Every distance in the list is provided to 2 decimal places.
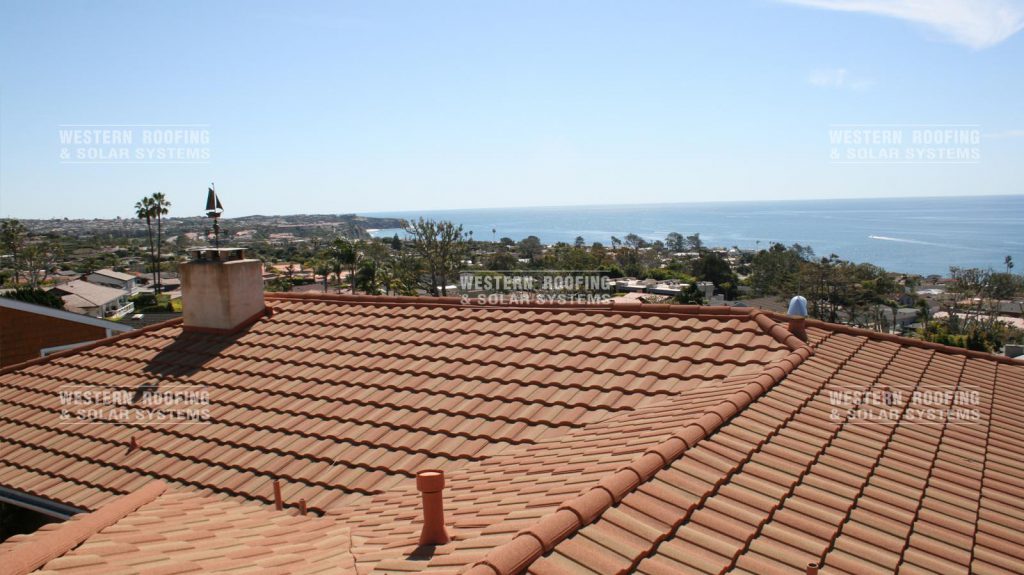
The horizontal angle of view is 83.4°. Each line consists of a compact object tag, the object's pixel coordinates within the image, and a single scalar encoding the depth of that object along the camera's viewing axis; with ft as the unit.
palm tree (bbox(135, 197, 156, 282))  212.84
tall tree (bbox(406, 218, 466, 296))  201.26
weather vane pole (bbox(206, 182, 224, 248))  34.17
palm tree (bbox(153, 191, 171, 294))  212.23
